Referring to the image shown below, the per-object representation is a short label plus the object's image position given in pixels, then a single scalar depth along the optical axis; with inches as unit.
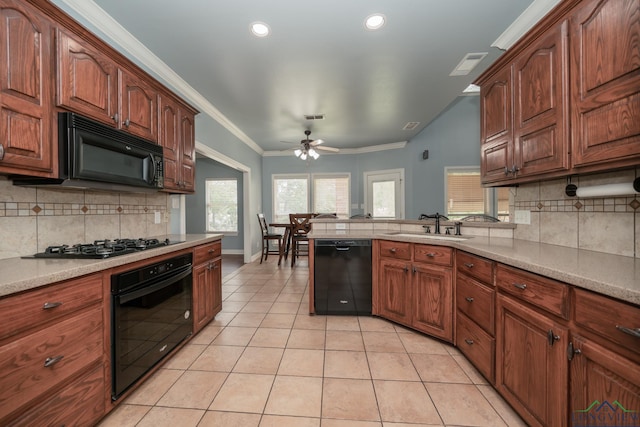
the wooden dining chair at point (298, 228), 199.2
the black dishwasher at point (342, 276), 102.7
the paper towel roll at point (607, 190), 49.7
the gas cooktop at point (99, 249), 54.4
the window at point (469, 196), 206.1
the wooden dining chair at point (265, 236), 209.4
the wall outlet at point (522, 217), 78.9
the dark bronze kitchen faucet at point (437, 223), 101.1
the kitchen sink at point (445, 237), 86.4
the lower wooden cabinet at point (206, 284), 86.0
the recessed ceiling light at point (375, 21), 76.8
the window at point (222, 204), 256.1
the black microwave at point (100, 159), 53.2
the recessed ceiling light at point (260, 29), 78.9
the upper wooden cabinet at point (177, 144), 87.4
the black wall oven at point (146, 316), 54.2
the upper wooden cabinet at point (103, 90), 54.1
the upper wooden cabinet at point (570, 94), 43.1
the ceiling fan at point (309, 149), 180.2
